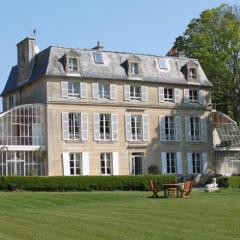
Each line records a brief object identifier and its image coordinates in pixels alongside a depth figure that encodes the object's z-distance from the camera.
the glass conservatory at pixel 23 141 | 36.88
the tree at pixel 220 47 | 46.06
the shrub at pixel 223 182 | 38.03
